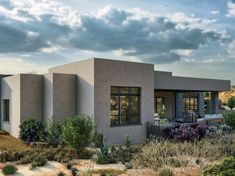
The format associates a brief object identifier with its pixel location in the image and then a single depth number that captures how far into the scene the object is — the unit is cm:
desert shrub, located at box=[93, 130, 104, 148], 1418
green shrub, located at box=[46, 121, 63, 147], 1520
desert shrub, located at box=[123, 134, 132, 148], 1340
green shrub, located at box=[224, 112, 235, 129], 1883
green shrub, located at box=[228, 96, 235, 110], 4238
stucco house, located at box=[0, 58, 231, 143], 1541
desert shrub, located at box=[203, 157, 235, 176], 669
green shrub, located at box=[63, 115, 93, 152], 1287
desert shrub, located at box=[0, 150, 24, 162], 1186
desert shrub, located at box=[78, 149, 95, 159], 1264
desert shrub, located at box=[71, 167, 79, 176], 937
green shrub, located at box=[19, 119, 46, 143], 1552
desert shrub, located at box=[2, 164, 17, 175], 979
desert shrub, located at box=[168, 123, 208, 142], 1451
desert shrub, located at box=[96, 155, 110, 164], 1151
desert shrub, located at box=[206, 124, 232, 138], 1492
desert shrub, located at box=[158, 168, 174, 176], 826
